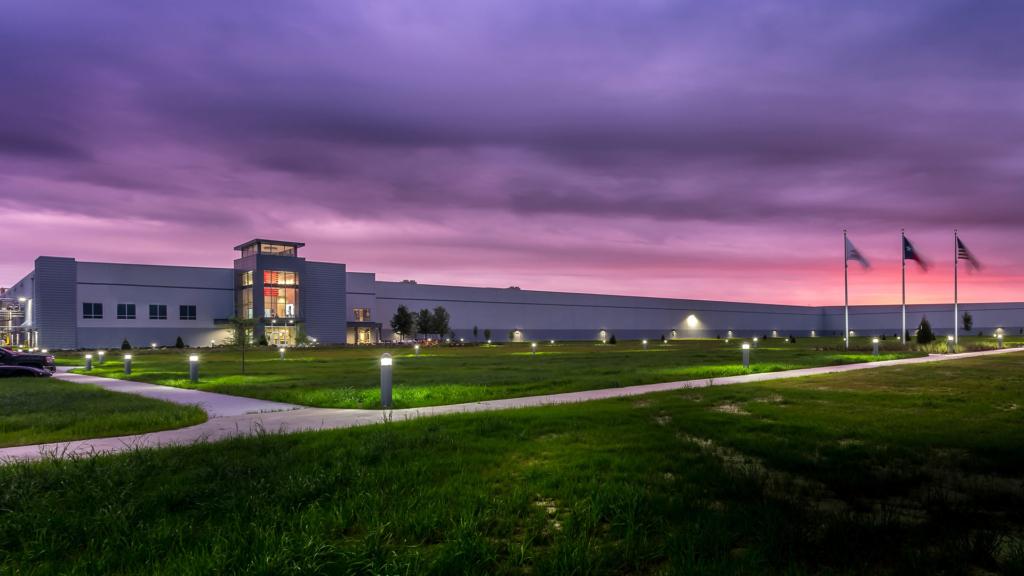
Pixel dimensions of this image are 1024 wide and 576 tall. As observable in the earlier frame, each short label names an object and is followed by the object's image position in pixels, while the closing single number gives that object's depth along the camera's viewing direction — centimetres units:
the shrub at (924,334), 4122
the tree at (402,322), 8206
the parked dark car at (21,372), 2497
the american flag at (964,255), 3794
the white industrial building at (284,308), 6875
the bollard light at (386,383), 1294
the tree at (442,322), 8212
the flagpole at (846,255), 3694
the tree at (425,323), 8169
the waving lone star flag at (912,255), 3569
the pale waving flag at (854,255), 3628
